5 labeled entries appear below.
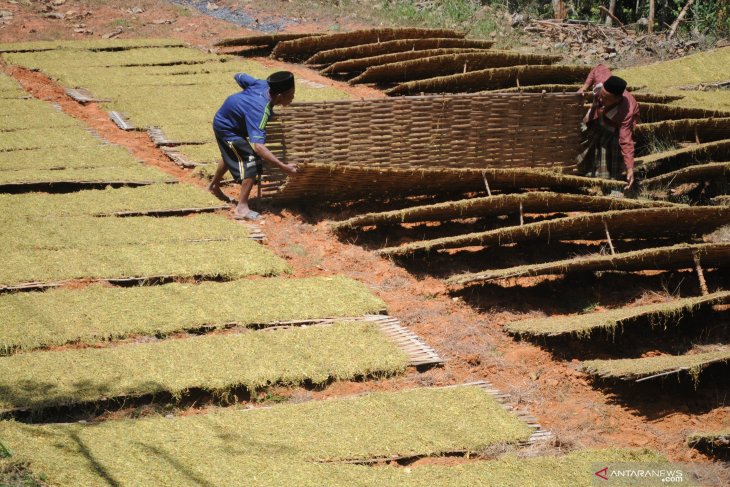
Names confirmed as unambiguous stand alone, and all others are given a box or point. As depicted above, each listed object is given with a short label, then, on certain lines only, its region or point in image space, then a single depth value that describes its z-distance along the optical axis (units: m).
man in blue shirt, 16.42
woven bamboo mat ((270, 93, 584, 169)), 17.73
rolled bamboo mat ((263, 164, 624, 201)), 16.80
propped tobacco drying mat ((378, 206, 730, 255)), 14.87
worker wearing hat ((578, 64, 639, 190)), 18.34
